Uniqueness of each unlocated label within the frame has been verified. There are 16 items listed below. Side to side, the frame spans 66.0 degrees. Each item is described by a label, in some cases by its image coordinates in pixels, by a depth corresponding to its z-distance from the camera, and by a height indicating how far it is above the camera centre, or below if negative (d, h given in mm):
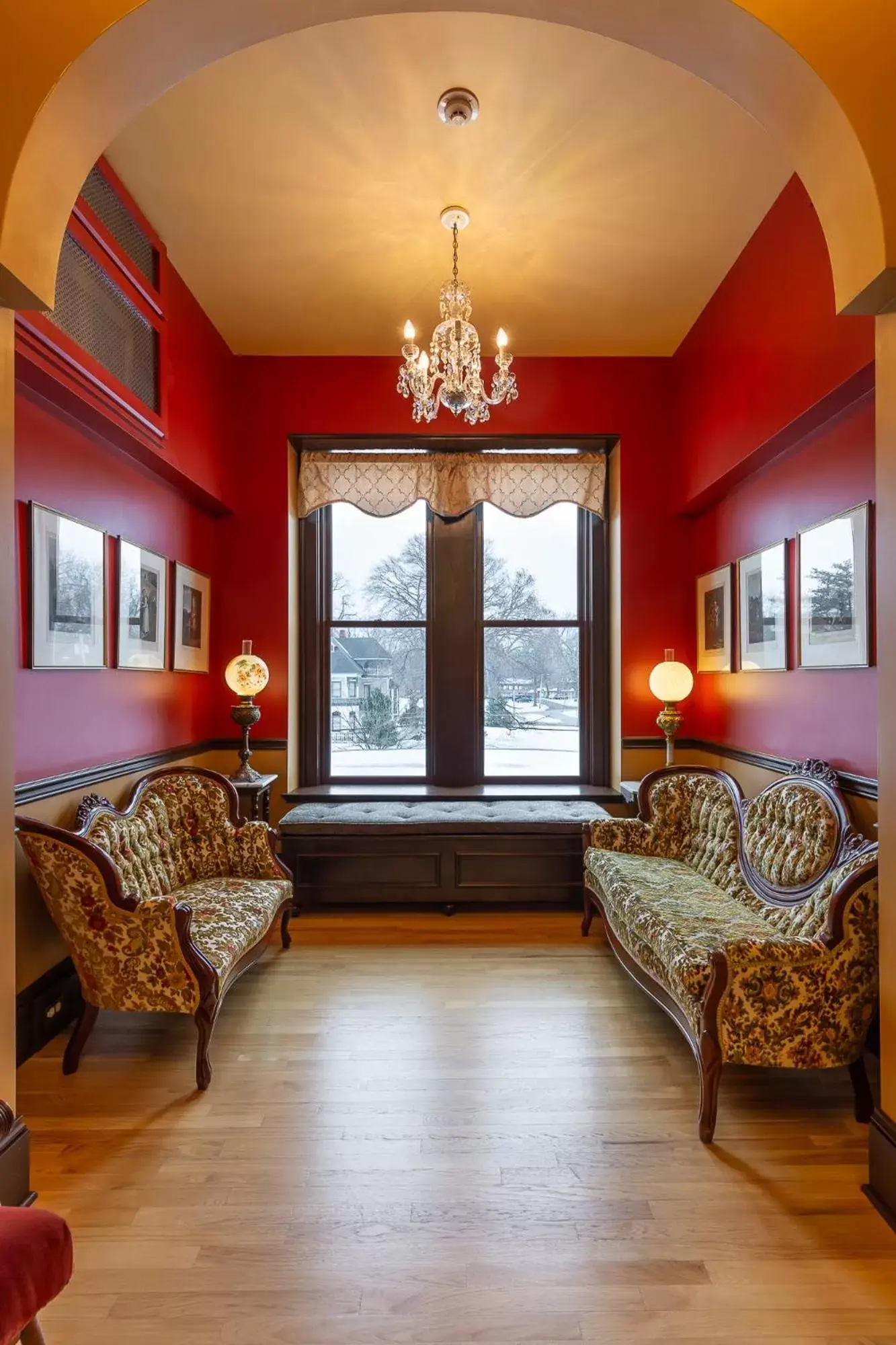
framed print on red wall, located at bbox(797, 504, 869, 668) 2820 +357
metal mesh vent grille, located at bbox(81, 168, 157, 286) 3029 +2122
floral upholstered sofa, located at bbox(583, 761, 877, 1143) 2256 -996
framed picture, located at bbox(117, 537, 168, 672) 3574 +359
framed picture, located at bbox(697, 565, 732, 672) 4312 +338
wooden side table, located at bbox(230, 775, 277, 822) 4195 -761
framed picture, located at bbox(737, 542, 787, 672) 3547 +351
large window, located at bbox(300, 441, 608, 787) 5359 +211
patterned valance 5141 +1461
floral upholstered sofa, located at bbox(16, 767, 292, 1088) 2568 -995
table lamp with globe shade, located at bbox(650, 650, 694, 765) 4551 -93
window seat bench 4348 -1189
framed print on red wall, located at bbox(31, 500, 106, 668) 2838 +360
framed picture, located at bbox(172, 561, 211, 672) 4297 +349
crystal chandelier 3141 +1452
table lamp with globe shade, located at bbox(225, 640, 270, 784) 4465 -73
